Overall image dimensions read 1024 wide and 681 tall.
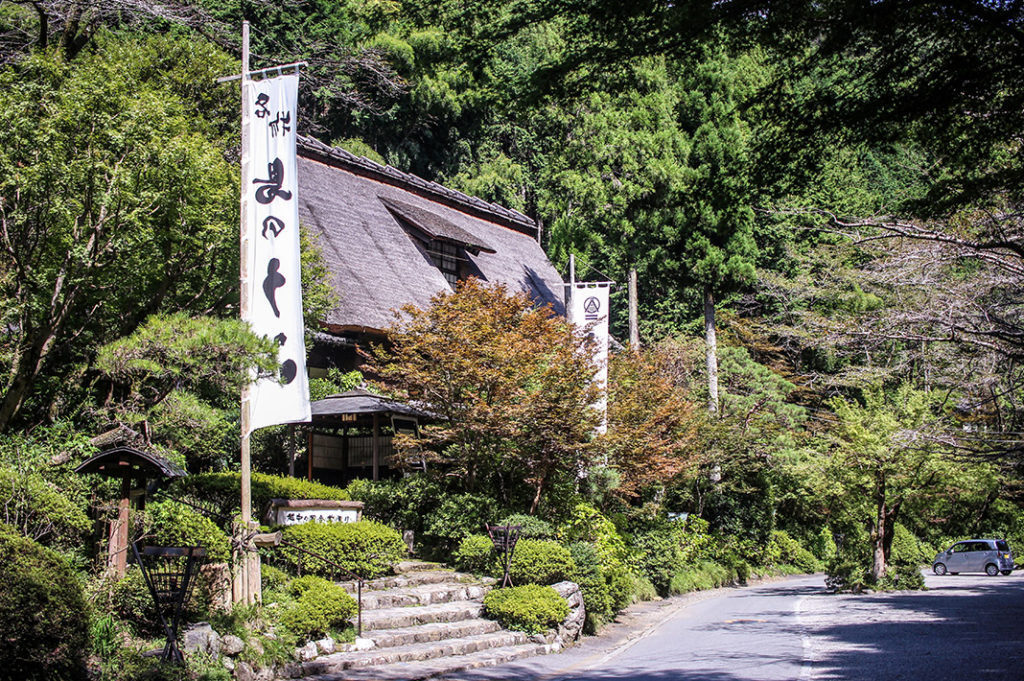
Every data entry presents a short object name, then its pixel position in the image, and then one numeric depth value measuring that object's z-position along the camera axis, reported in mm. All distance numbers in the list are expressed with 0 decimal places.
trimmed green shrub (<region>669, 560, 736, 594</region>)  21936
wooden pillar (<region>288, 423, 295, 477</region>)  17422
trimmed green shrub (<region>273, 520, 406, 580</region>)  12539
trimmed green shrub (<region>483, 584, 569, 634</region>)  12731
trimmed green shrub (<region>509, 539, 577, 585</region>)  14078
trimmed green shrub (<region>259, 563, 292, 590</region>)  11211
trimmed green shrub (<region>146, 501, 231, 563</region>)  10328
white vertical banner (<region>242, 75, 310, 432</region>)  10539
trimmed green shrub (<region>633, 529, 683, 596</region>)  21094
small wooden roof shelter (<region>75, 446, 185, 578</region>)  9672
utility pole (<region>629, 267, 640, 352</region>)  29159
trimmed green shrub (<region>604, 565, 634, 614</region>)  16484
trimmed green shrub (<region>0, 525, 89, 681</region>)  6652
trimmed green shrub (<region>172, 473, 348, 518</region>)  13227
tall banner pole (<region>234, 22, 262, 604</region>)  9789
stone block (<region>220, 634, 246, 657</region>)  8805
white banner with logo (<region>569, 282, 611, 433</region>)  19753
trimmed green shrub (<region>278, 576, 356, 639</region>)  10102
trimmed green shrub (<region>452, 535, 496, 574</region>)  14664
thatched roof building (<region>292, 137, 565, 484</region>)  19031
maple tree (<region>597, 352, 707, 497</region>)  18844
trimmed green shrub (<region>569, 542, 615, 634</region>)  14672
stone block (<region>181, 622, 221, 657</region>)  8656
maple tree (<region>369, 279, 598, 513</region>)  15672
